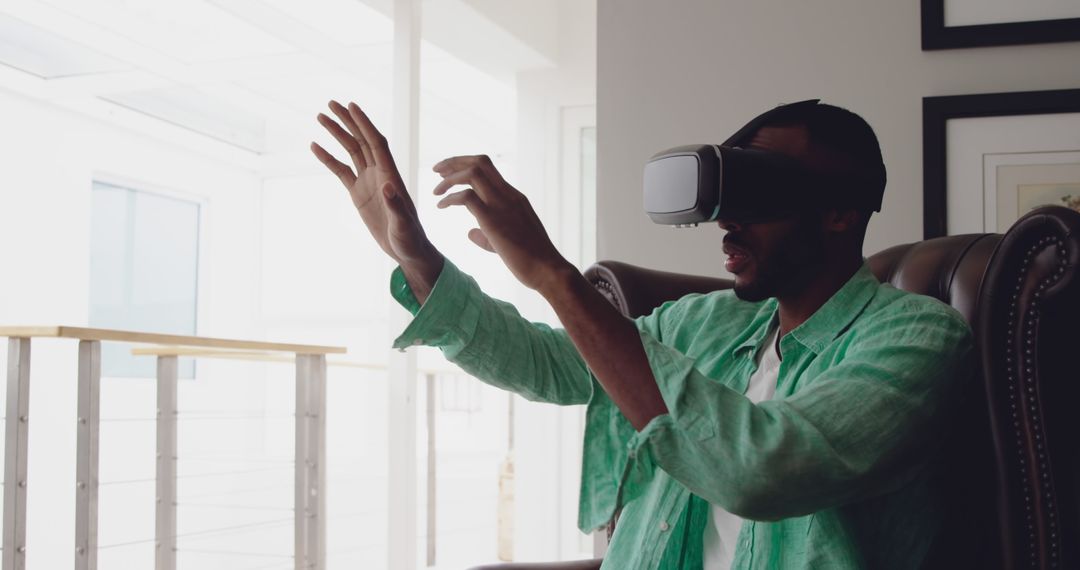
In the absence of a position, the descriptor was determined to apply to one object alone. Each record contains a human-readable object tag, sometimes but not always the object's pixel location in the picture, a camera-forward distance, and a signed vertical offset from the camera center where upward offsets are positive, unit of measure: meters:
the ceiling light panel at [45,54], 5.33 +1.35
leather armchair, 1.05 -0.10
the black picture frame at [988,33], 2.03 +0.55
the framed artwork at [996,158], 2.02 +0.30
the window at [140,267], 6.98 +0.30
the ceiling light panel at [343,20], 4.53 +1.29
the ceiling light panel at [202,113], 6.74 +1.33
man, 0.86 -0.05
